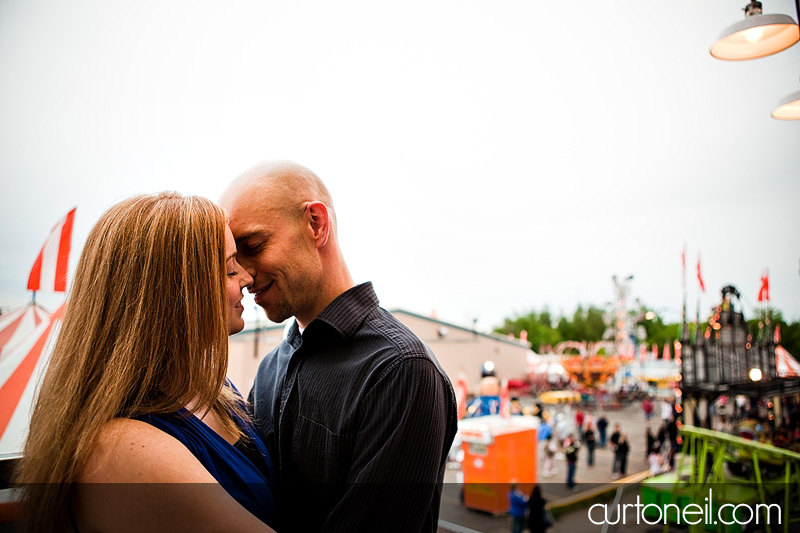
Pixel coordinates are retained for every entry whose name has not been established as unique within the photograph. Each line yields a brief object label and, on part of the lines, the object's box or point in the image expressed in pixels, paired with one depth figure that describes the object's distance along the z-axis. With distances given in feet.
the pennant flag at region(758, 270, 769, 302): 25.06
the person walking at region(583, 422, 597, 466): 36.01
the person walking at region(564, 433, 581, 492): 29.76
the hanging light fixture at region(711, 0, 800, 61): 9.07
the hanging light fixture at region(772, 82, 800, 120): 10.00
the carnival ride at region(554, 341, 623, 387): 62.80
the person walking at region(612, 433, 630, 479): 32.50
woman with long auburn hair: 2.45
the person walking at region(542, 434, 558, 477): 34.76
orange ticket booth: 25.77
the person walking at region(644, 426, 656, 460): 35.35
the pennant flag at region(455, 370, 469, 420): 26.28
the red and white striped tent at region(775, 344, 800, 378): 31.00
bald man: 3.20
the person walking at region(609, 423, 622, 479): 33.45
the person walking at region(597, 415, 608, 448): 43.21
